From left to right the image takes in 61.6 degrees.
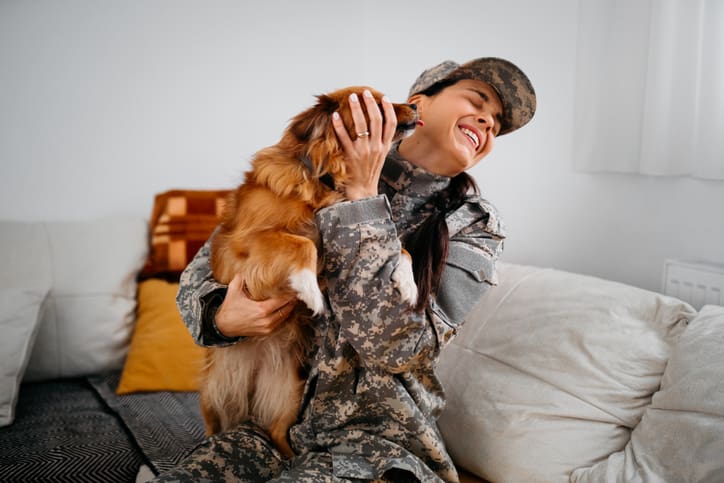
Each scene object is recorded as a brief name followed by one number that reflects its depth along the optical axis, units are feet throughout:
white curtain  5.82
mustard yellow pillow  7.64
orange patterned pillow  8.48
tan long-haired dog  4.47
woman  4.28
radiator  5.66
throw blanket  5.80
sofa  4.61
